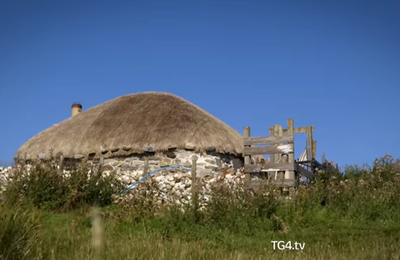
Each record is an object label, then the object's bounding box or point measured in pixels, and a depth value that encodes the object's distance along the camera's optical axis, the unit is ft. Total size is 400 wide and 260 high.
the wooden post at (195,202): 30.81
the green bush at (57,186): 37.83
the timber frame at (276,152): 41.04
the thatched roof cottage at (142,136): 55.77
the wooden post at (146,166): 53.87
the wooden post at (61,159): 59.11
